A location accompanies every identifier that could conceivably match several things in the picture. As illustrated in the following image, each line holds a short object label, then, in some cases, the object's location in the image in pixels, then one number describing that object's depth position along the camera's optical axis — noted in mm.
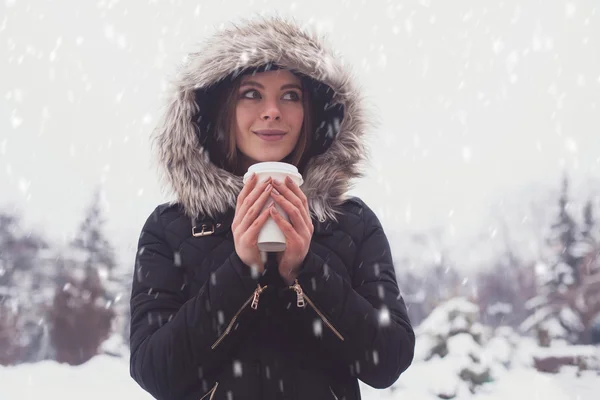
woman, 1587
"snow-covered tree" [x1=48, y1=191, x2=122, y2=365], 20656
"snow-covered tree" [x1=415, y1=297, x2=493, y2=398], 12031
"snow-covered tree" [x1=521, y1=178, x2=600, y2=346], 19266
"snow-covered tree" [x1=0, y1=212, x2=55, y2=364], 21562
